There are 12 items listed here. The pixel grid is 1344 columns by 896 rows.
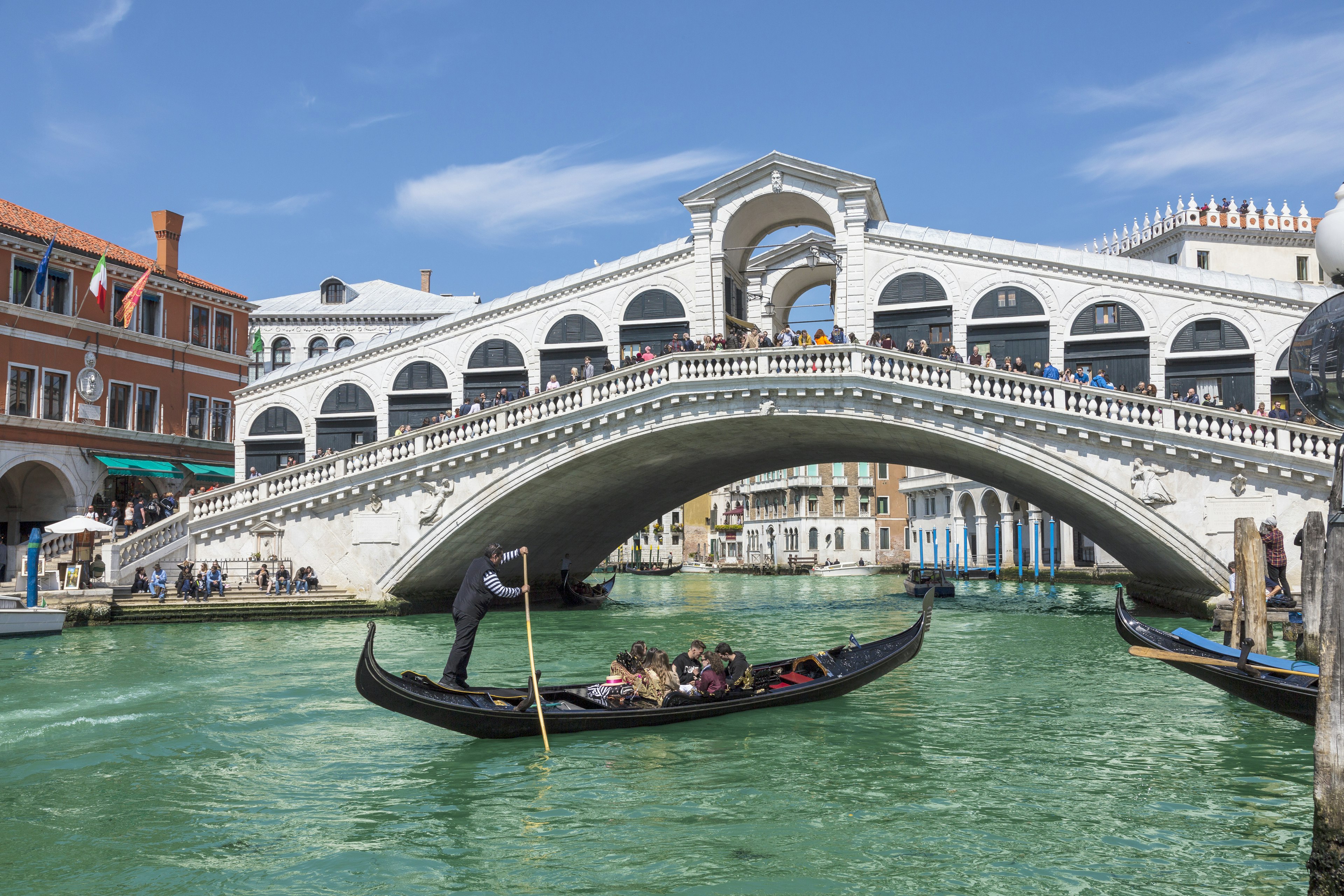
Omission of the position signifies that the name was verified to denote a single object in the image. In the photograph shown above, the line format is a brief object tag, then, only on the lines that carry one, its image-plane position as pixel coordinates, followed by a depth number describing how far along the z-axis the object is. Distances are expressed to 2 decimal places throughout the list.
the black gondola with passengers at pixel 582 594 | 26.98
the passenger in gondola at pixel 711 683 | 10.22
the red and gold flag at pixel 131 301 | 24.70
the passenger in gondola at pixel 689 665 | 10.38
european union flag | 22.41
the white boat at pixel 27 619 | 16.73
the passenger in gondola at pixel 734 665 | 10.48
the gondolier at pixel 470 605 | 9.74
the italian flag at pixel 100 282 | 23.44
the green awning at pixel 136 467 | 25.50
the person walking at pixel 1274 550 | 14.82
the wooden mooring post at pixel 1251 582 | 11.07
